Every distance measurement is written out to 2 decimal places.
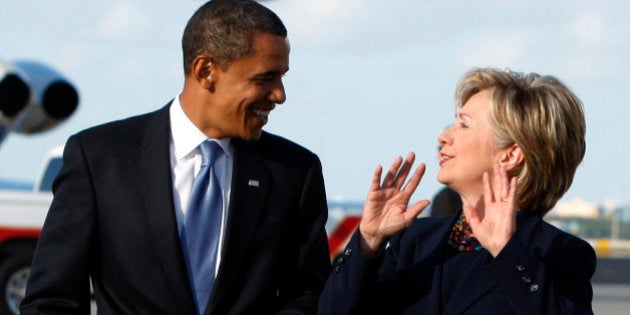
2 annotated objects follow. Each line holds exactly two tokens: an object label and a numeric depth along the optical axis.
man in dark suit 7.93
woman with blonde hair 7.82
